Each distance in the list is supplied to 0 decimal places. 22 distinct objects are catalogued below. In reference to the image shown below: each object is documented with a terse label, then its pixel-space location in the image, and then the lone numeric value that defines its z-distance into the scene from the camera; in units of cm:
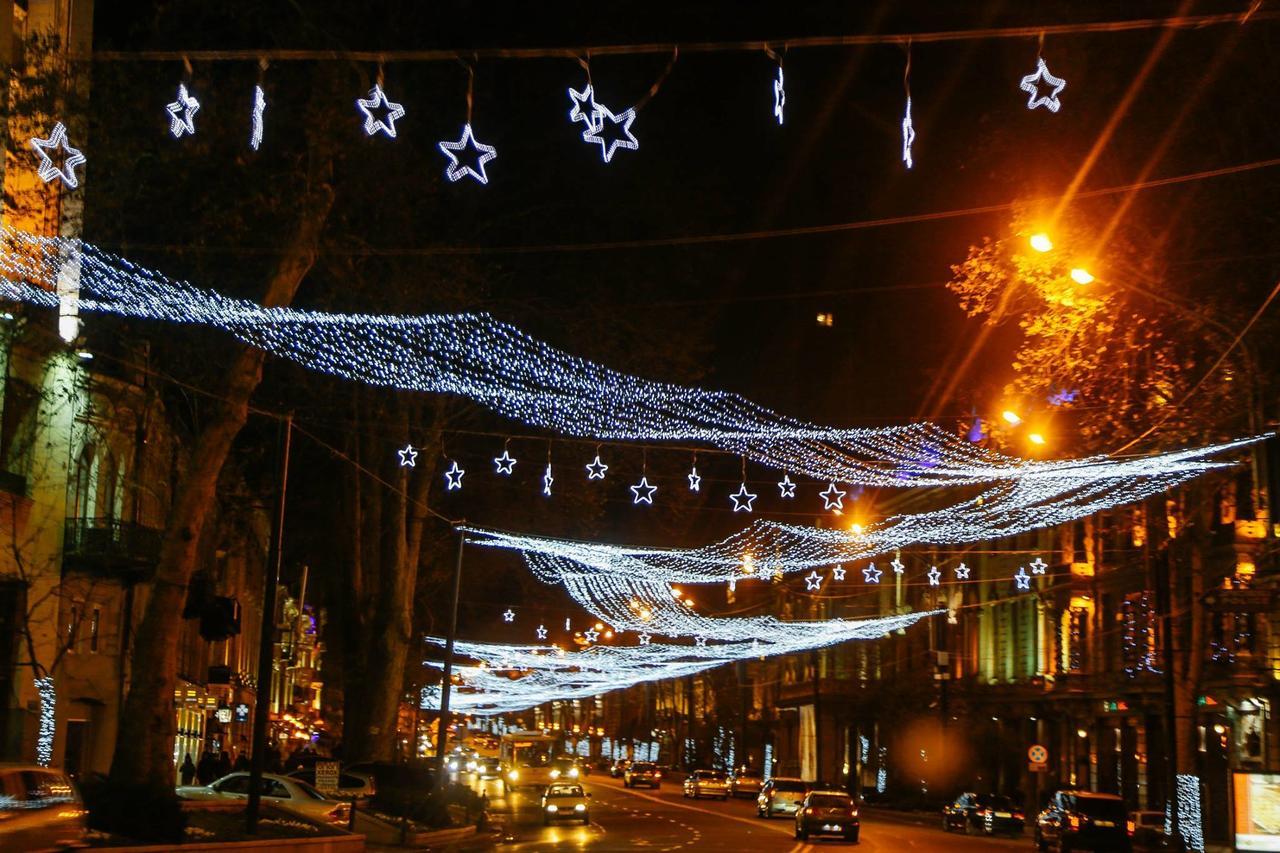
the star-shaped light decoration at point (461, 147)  1494
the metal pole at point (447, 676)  4031
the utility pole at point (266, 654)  2434
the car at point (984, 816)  4944
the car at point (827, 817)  3694
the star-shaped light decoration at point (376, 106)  1453
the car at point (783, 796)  5012
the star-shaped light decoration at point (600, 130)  1403
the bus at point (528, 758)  6150
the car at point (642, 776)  8744
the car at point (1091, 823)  3475
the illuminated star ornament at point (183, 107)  1559
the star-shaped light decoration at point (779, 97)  1341
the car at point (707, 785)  7250
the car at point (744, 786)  7550
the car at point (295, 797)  2900
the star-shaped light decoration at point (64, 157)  1872
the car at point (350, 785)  3256
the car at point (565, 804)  4616
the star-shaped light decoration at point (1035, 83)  1352
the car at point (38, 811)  1586
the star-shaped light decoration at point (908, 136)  1440
